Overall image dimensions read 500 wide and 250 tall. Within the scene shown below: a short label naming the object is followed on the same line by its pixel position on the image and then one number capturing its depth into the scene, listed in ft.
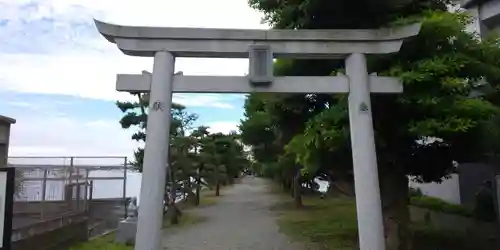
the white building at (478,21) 37.11
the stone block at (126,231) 32.71
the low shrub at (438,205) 35.19
